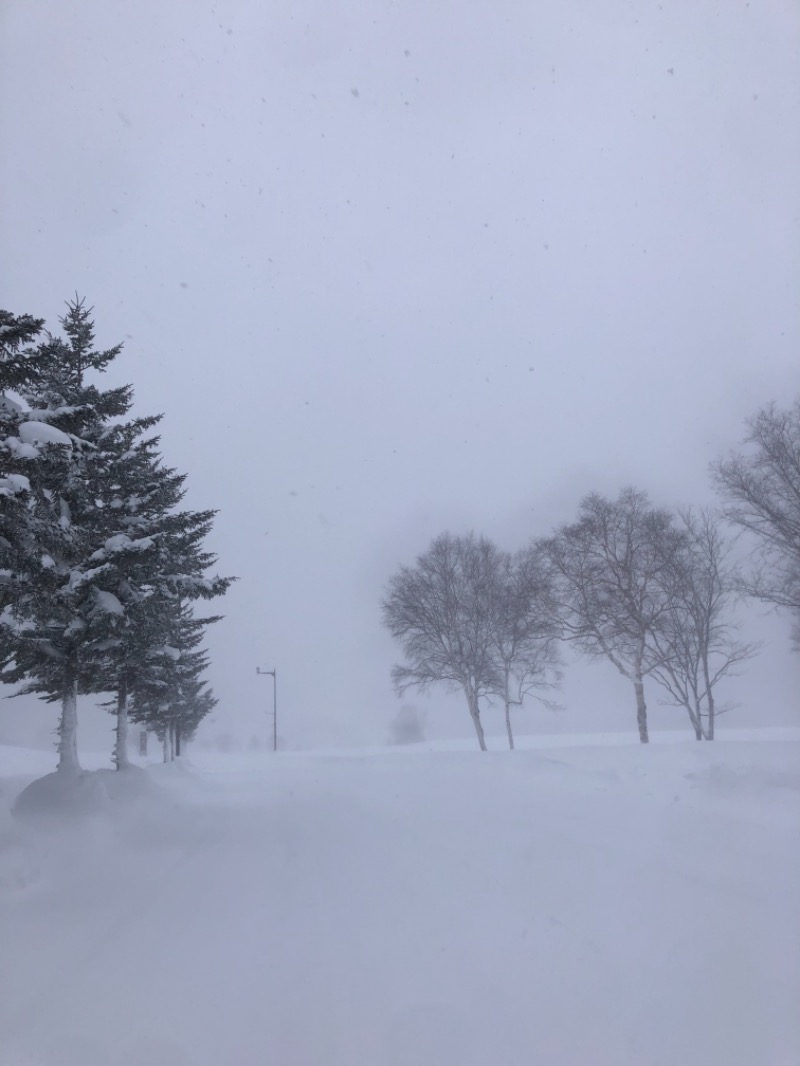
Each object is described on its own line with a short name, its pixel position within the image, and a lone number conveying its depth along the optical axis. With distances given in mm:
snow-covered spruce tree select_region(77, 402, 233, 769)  12391
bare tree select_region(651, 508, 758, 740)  20016
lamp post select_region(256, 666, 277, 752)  40441
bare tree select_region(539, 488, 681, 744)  20250
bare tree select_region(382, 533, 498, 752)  27062
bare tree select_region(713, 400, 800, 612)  13016
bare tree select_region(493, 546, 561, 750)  22031
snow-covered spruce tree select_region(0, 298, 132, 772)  9594
